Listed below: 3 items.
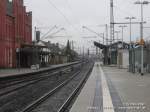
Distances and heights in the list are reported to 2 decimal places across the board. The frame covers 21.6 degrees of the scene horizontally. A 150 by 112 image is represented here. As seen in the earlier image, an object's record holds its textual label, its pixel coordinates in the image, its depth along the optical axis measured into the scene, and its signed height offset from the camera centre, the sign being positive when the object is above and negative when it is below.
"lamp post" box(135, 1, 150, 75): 39.56 +5.44
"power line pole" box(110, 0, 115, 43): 65.06 +7.38
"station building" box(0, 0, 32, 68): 59.84 +4.73
